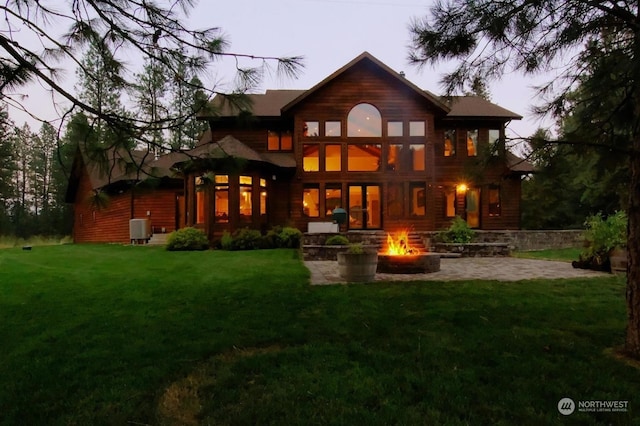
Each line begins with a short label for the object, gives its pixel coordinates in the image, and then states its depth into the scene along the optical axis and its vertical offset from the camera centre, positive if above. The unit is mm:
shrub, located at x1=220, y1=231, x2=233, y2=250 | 13336 -847
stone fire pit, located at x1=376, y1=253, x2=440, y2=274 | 8508 -1076
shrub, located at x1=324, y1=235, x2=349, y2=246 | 12178 -783
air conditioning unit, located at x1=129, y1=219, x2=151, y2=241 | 16984 -451
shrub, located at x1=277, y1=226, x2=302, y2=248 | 13852 -760
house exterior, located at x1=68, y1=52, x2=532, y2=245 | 16516 +2817
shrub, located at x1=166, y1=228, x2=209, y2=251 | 13344 -793
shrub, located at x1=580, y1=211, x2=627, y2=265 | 8320 -513
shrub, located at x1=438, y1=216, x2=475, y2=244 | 13328 -694
